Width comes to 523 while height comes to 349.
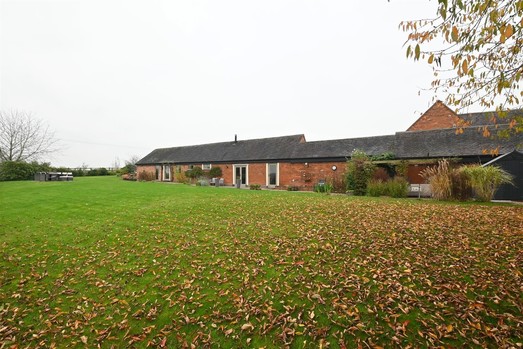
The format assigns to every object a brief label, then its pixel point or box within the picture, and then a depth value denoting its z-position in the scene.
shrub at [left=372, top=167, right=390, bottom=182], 17.53
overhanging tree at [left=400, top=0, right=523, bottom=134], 3.17
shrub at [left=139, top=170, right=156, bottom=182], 32.90
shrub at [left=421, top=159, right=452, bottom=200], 11.55
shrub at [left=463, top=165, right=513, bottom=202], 10.84
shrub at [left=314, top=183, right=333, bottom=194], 17.23
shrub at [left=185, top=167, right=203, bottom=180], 27.78
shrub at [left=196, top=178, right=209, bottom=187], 24.13
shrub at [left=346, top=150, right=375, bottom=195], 15.22
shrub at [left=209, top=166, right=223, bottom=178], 27.17
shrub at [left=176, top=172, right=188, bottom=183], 27.77
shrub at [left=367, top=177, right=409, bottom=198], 13.68
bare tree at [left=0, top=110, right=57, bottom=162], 32.97
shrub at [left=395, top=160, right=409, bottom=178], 15.87
